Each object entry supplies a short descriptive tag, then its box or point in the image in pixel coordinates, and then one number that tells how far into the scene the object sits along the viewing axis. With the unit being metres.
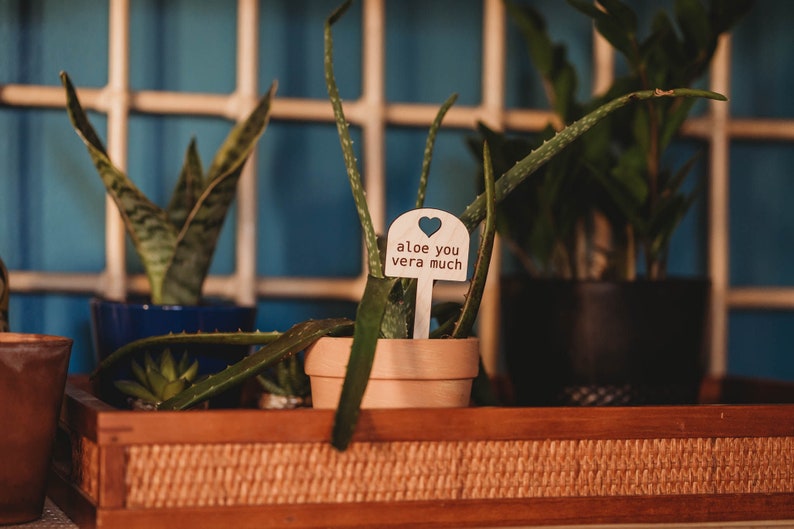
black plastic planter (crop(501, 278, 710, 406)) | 1.31
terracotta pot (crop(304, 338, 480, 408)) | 1.12
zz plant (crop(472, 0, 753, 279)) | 1.36
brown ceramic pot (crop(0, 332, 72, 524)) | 1.09
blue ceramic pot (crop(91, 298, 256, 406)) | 1.26
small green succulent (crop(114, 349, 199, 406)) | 1.19
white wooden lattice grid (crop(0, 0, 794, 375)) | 1.40
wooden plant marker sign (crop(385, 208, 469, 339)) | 1.14
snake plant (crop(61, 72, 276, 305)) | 1.27
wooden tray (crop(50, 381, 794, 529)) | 1.07
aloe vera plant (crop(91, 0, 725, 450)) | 1.07
